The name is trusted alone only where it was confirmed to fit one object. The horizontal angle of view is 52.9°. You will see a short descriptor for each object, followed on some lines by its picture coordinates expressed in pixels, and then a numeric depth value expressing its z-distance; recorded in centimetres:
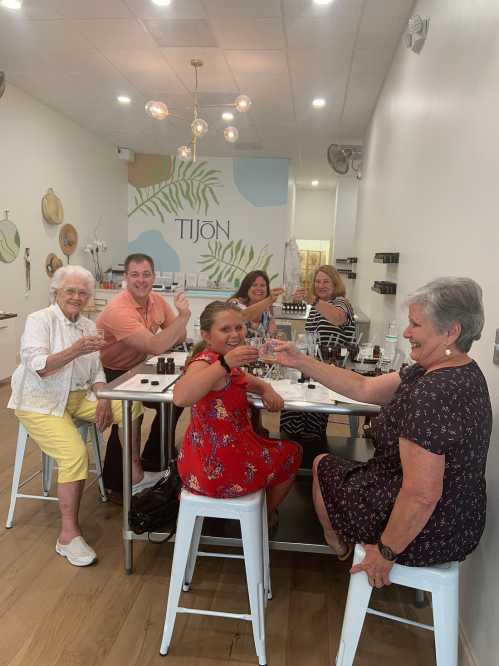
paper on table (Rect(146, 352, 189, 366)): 263
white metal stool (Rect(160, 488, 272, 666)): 173
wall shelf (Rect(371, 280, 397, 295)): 367
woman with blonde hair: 306
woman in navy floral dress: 138
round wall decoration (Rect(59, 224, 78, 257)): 643
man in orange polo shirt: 275
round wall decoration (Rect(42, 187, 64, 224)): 593
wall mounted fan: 657
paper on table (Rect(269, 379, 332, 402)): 204
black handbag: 217
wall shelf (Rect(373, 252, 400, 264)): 357
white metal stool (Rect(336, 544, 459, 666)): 147
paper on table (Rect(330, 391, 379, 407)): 197
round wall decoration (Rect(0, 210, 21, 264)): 510
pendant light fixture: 412
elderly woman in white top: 232
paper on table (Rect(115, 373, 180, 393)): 210
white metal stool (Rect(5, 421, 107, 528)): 256
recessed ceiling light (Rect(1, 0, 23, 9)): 349
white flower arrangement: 718
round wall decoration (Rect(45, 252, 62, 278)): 611
